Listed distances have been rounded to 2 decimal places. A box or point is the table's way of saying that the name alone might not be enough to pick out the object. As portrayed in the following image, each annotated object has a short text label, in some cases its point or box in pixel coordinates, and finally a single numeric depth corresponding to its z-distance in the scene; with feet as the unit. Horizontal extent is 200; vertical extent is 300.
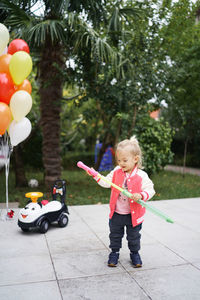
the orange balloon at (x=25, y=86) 14.47
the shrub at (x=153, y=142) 25.41
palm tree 19.53
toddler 9.43
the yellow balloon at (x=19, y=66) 13.19
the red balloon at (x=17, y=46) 14.24
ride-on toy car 13.12
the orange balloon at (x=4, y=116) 13.30
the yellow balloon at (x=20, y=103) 13.64
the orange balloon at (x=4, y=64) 13.74
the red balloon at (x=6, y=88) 13.61
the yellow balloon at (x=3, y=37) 13.12
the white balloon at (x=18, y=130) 14.48
